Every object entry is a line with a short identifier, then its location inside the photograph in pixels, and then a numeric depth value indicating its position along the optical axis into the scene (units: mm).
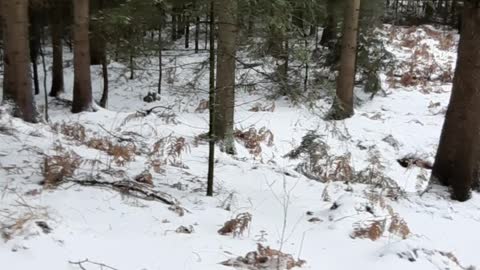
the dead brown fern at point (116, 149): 6555
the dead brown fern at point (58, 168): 5055
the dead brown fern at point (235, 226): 4719
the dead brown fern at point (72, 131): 8570
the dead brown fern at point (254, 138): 9984
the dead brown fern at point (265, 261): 4133
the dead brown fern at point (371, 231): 4867
